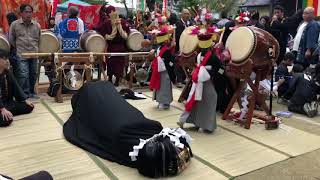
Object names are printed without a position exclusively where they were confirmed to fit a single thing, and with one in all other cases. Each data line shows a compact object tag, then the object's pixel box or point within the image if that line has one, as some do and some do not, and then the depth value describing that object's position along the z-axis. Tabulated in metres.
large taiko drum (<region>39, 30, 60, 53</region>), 6.26
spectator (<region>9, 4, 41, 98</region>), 5.88
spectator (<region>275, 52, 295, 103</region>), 5.97
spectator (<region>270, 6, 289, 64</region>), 7.07
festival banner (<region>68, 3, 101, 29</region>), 10.53
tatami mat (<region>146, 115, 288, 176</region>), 3.42
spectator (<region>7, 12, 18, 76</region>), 6.01
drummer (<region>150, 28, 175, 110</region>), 5.30
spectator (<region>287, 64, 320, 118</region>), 5.29
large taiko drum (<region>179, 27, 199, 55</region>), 5.46
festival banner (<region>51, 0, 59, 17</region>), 10.11
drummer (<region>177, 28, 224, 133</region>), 4.31
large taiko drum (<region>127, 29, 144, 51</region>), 7.17
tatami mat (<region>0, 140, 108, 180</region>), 3.20
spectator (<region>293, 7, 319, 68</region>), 6.10
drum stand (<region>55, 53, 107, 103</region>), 5.93
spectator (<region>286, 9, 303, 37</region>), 7.38
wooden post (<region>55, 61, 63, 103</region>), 5.92
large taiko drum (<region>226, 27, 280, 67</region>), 4.39
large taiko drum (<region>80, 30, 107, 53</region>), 6.51
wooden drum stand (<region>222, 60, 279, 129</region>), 4.50
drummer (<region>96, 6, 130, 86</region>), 7.04
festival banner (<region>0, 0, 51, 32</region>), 7.32
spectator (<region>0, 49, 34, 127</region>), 4.53
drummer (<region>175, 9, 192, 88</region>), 7.30
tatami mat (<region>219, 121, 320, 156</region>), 3.93
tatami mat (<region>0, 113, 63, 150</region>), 4.07
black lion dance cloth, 3.09
